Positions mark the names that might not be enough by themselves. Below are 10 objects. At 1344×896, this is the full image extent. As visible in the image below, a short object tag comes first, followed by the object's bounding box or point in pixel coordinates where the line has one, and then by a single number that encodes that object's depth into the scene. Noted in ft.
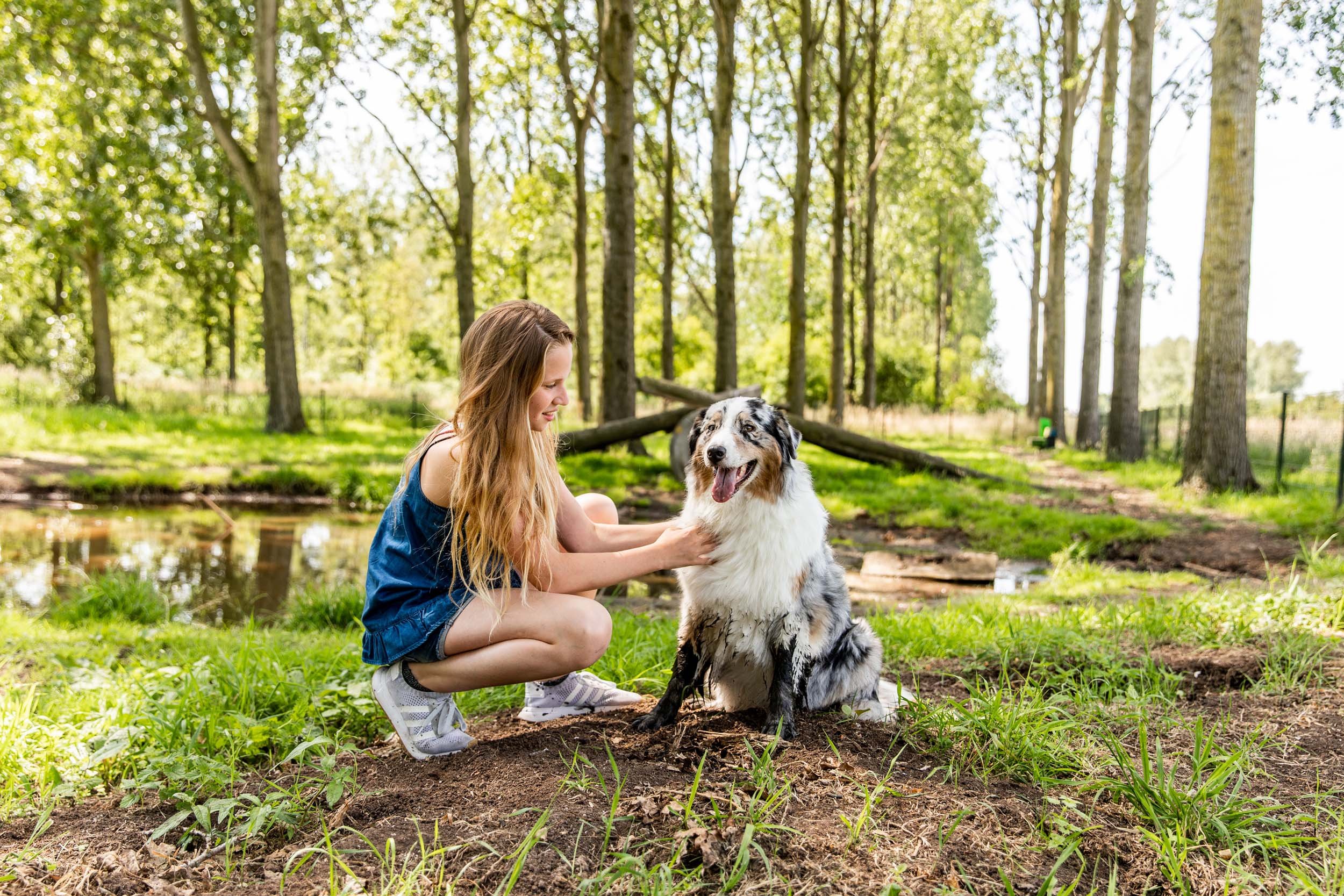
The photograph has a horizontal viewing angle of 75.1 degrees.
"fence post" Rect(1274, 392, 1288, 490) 41.01
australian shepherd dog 11.24
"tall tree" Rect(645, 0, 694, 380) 67.97
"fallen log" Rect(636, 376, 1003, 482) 48.26
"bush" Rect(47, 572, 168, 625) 22.29
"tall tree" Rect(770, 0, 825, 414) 61.57
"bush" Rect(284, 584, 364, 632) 22.62
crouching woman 11.03
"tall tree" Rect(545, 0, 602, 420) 64.44
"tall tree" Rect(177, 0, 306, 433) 55.62
